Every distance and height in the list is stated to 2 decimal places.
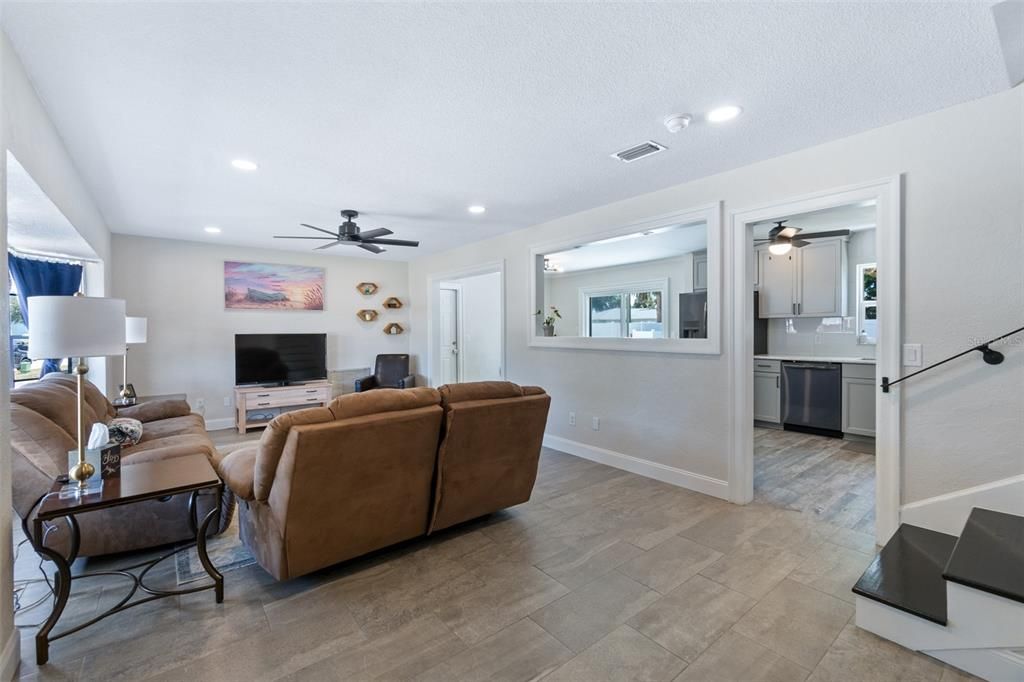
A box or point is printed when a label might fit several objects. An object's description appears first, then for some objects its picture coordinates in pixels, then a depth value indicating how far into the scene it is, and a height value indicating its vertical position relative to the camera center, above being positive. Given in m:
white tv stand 5.67 -0.83
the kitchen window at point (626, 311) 7.58 +0.40
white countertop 4.88 -0.32
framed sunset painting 6.05 +0.67
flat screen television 5.89 -0.31
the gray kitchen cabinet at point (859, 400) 4.81 -0.74
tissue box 2.11 -0.58
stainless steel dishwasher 5.09 -0.77
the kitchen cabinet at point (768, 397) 5.53 -0.81
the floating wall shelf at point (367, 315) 7.00 +0.31
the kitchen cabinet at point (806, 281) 5.36 +0.62
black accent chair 6.81 -0.61
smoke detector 2.43 +1.15
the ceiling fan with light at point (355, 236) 4.12 +0.91
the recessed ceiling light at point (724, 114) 2.37 +1.17
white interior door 7.63 -0.03
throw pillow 2.86 -0.64
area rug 2.42 -1.28
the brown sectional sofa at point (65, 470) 2.21 -0.71
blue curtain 3.94 +0.53
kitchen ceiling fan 4.18 +0.90
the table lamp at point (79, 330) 1.86 +0.03
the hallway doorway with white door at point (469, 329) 7.55 +0.09
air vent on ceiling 2.84 +1.17
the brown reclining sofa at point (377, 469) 2.11 -0.71
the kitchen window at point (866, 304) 5.41 +0.33
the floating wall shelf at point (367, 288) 6.99 +0.73
